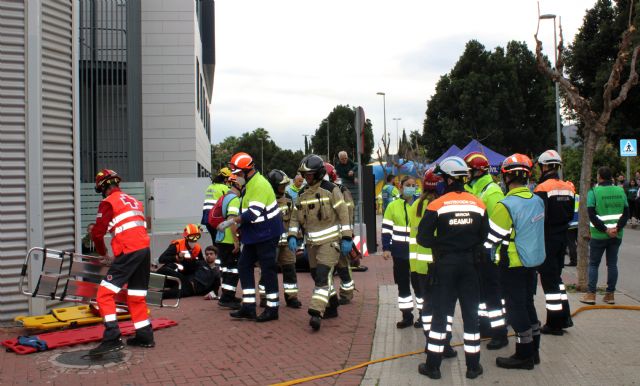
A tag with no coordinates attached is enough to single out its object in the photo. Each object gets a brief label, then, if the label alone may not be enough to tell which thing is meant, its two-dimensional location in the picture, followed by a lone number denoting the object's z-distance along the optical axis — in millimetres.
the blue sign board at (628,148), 24750
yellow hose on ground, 5723
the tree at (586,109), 9508
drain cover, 6219
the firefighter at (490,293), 6641
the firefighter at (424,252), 6449
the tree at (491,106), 51281
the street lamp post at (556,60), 10320
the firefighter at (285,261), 9078
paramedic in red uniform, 6664
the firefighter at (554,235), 7184
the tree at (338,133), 76312
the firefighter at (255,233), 8094
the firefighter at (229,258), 9156
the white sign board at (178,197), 14969
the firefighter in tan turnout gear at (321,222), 7758
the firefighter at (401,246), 7727
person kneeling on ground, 10117
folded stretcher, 7387
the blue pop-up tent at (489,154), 24419
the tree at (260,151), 89125
